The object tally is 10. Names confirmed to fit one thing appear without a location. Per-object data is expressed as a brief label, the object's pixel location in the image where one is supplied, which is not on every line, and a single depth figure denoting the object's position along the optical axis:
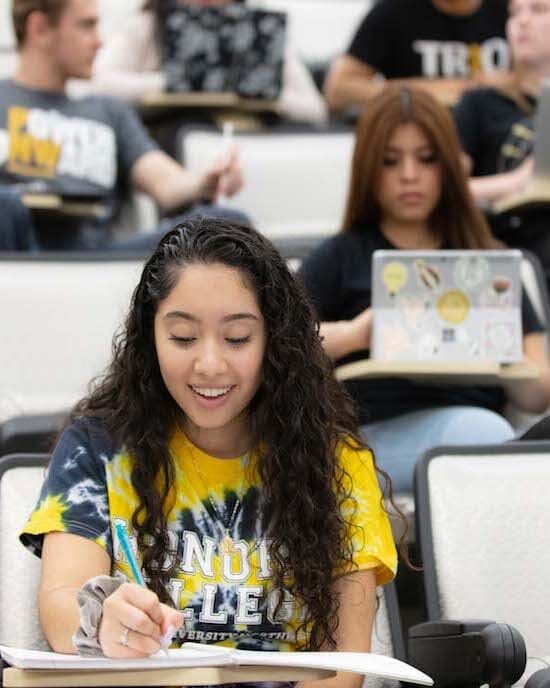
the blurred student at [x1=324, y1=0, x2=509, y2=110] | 8.19
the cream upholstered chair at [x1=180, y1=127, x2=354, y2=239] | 7.45
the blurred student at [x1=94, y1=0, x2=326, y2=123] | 8.17
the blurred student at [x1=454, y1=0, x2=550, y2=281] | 6.92
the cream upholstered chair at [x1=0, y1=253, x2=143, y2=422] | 5.42
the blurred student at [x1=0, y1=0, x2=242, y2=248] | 6.71
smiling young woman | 3.28
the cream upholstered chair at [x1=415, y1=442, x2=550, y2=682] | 3.97
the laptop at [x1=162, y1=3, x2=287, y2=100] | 7.53
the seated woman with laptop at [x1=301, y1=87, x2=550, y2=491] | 5.12
